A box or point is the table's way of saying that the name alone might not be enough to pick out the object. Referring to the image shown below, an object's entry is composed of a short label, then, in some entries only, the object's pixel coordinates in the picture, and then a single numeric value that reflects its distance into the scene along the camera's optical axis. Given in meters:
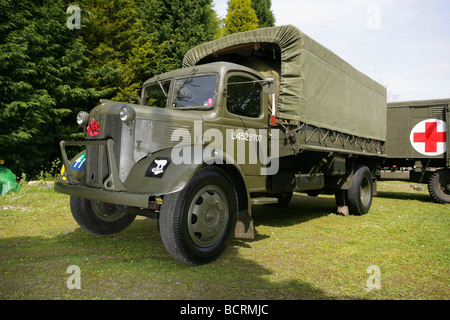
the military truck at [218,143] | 3.38
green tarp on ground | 8.20
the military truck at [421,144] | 9.02
